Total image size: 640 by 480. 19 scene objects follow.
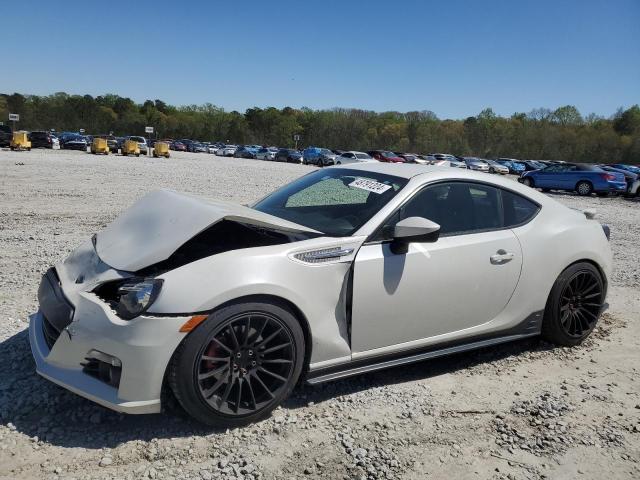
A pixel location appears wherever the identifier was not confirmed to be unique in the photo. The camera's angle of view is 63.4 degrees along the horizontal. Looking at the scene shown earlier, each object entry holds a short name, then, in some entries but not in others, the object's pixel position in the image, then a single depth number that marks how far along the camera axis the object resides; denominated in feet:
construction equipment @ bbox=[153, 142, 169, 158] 138.68
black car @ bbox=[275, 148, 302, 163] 185.26
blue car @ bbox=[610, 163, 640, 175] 138.14
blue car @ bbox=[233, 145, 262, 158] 214.48
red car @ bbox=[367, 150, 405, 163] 156.19
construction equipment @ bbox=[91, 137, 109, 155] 133.28
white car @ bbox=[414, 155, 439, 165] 165.76
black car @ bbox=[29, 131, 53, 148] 140.66
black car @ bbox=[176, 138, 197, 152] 240.53
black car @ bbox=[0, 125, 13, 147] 125.39
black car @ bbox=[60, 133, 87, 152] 146.51
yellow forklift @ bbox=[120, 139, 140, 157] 138.62
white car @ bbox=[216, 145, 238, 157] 224.12
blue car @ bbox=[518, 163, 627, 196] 77.10
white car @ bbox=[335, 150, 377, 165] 150.30
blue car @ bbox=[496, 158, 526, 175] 169.07
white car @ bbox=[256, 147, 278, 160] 202.49
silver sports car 8.80
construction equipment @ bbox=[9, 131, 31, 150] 116.67
